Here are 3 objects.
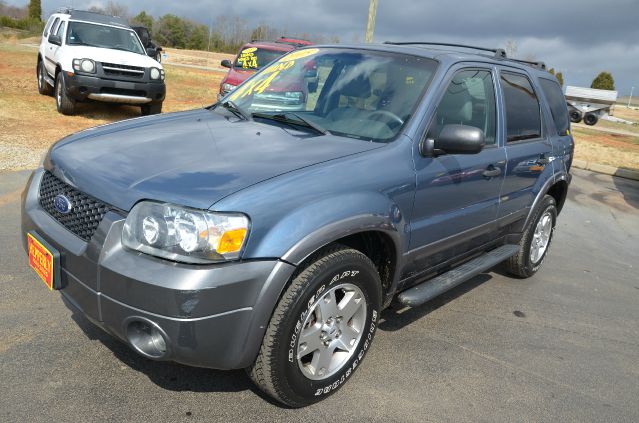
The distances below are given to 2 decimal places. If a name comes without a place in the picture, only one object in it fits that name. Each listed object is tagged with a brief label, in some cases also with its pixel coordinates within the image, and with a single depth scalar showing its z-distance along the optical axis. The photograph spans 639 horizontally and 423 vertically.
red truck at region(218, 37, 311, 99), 12.85
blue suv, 2.32
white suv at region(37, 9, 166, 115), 10.30
